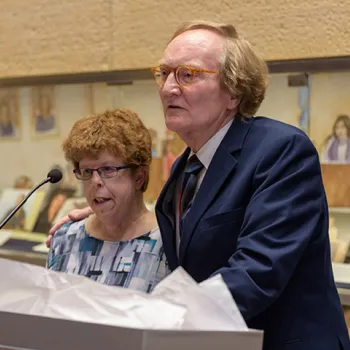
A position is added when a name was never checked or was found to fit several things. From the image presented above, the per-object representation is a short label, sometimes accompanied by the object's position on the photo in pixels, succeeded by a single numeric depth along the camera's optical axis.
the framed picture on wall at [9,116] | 4.06
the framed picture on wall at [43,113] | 3.93
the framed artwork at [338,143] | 3.36
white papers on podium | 1.91
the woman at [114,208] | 2.60
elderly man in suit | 2.22
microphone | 2.55
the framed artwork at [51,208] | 3.86
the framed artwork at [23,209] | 3.92
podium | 1.81
